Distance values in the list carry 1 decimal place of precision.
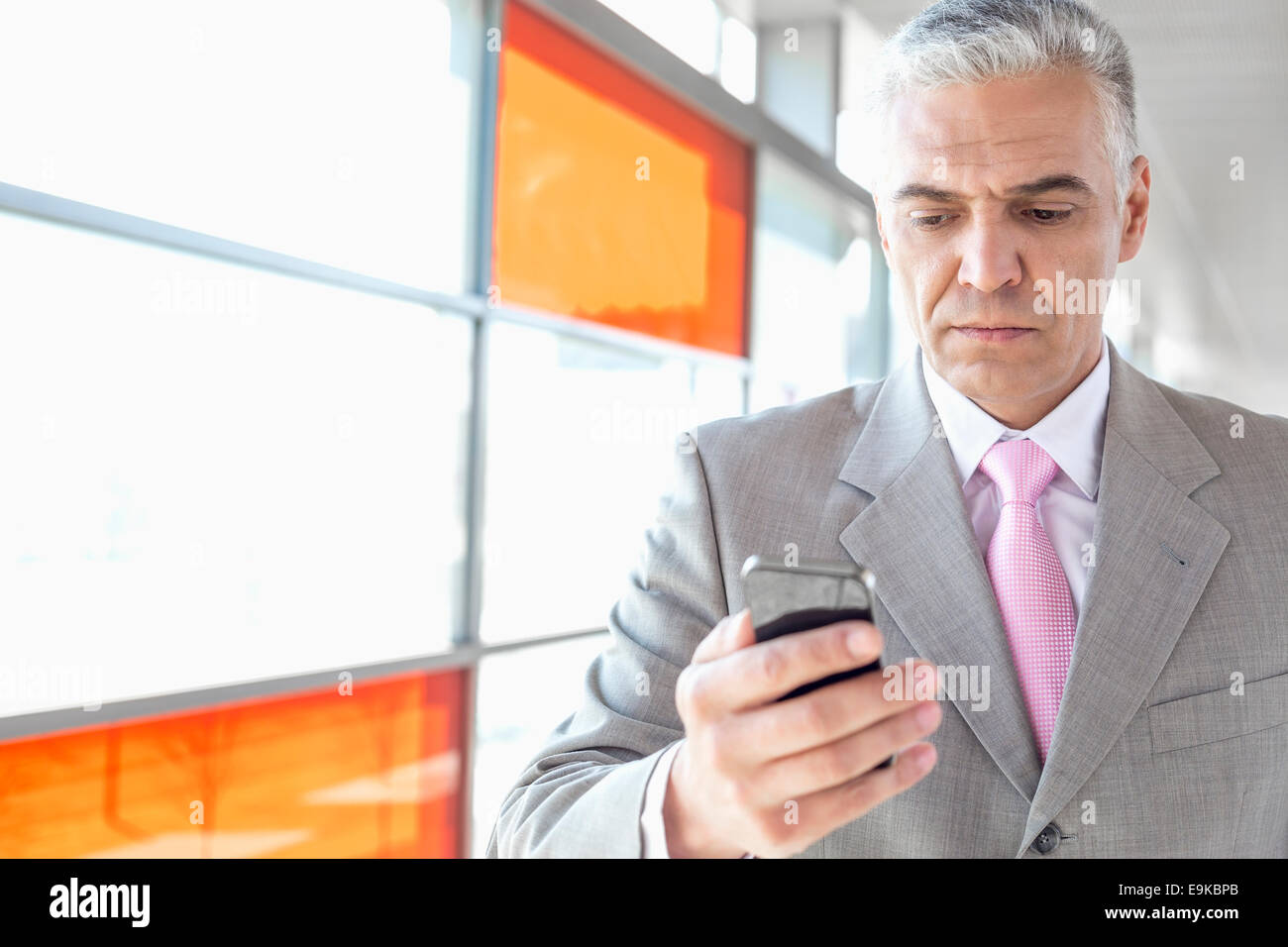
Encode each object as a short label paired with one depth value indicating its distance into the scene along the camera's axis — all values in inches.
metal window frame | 89.7
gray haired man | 45.1
